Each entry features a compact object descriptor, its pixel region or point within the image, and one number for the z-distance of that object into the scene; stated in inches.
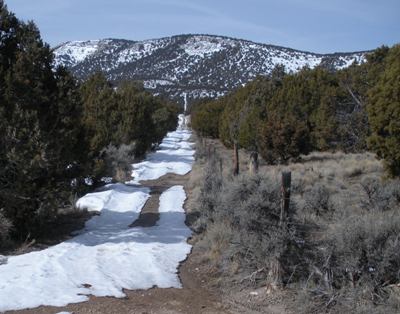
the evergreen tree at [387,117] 584.7
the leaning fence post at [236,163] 814.7
